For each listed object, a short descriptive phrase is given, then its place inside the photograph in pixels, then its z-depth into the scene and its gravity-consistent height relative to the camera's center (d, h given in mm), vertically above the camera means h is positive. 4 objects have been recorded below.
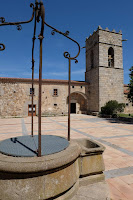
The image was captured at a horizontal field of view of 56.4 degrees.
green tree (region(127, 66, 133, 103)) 11538 +1994
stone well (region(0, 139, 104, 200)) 1596 -1001
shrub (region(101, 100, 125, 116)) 16303 -488
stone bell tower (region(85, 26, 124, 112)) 19031 +5552
